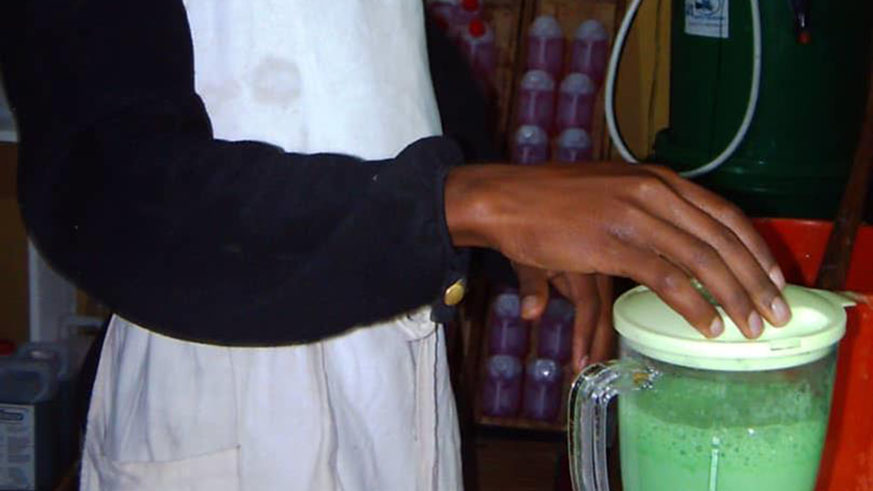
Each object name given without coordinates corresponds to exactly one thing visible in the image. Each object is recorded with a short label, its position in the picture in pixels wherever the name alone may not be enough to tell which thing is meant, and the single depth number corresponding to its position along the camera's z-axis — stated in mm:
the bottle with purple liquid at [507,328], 2842
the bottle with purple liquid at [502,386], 2859
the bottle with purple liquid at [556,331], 2840
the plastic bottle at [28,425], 2250
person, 620
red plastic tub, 784
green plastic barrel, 2365
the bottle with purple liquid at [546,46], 2805
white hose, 2330
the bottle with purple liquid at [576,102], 2799
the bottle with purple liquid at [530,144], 2791
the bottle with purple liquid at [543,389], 2865
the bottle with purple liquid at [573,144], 2773
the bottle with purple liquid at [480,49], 2781
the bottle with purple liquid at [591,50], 2809
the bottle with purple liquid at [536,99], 2799
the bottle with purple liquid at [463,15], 2795
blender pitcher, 658
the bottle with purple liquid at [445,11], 2795
